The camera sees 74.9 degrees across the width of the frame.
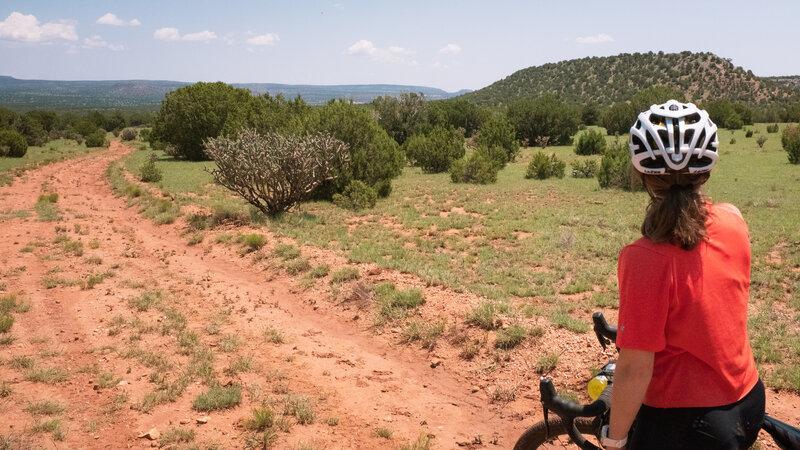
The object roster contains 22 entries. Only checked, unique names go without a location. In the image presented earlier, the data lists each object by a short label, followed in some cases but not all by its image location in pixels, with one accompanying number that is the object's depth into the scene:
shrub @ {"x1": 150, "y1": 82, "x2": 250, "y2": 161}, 32.09
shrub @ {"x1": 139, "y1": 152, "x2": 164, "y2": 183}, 21.91
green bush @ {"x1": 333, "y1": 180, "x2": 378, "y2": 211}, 15.49
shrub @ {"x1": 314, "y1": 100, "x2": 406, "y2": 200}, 16.84
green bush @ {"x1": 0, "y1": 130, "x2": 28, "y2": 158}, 29.69
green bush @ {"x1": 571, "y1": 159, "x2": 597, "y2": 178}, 21.17
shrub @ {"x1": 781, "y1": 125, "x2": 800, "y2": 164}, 20.67
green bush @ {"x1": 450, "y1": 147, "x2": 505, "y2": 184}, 20.38
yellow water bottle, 2.17
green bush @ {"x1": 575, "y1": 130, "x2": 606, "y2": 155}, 28.44
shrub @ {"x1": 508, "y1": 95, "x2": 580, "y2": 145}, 36.22
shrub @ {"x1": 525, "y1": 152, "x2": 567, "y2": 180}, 21.25
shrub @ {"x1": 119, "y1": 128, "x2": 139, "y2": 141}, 48.56
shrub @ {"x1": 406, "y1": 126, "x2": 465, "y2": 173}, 24.36
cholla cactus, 12.95
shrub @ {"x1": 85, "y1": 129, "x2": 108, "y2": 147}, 40.09
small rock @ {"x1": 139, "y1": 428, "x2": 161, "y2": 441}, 4.36
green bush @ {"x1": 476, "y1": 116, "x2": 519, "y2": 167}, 26.81
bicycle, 1.96
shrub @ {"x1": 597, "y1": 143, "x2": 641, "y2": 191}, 17.89
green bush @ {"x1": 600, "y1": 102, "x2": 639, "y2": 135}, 40.31
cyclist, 1.67
